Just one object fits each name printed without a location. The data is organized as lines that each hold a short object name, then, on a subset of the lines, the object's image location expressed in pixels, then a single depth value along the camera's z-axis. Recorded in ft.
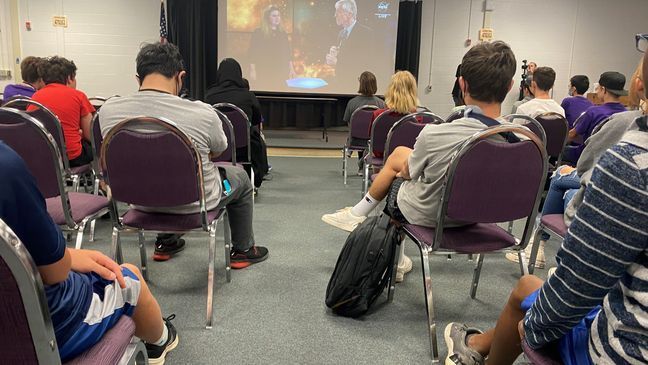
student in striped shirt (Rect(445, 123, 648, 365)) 2.57
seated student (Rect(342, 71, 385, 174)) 17.51
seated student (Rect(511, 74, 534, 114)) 23.43
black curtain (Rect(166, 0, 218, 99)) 25.11
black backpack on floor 6.94
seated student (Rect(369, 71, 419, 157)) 12.87
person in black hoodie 12.94
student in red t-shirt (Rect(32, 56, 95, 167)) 10.36
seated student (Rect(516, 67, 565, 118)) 13.44
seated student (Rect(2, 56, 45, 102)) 12.72
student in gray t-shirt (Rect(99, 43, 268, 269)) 6.84
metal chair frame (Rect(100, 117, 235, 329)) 6.00
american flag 24.12
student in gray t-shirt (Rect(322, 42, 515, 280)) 6.11
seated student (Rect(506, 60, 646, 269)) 6.20
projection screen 25.18
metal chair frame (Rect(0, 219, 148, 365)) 2.44
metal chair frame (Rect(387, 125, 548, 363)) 5.53
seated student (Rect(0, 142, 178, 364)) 2.69
